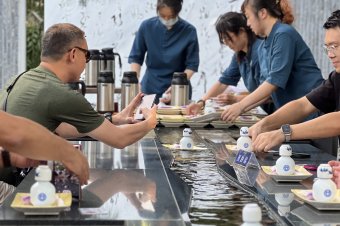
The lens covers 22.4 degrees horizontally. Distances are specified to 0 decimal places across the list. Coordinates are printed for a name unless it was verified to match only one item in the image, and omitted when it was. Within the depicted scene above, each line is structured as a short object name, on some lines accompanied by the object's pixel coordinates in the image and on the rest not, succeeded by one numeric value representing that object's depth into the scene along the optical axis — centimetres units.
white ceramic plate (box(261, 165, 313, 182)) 309
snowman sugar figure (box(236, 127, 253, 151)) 373
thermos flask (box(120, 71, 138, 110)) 581
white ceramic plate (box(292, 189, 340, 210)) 257
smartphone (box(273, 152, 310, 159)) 376
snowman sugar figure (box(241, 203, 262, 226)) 205
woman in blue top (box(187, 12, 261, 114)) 552
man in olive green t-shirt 364
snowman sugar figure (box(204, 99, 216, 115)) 511
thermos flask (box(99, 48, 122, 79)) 672
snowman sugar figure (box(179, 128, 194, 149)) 390
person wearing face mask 692
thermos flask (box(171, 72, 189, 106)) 583
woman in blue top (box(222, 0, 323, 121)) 496
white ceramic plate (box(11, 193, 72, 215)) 241
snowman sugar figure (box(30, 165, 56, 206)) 242
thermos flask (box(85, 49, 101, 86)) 670
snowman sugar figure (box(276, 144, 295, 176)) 311
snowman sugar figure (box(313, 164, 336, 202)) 261
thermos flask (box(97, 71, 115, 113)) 558
